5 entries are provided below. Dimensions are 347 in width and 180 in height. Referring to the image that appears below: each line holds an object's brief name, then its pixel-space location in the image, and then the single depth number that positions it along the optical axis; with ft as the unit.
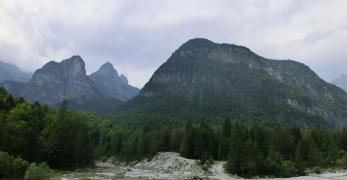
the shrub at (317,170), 392.88
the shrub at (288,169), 369.91
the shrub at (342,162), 426.30
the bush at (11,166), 245.45
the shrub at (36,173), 227.40
